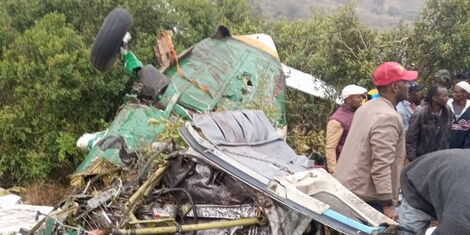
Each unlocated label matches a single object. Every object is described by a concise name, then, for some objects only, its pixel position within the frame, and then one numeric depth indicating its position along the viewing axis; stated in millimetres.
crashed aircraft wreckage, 3590
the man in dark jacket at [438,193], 2719
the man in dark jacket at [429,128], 6242
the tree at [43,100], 7492
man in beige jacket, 4160
